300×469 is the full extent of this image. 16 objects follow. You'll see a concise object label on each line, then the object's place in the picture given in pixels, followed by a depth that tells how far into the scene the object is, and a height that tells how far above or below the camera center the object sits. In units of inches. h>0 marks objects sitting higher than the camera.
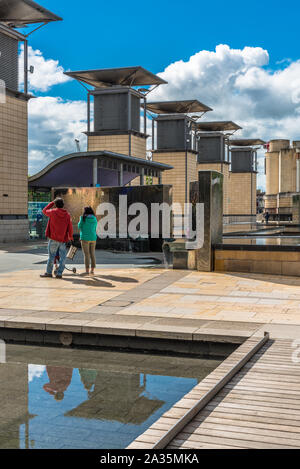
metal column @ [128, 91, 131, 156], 1642.5 +325.0
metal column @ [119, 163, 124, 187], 1115.3 +96.2
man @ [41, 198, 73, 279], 484.4 -10.5
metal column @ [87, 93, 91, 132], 1695.4 +346.8
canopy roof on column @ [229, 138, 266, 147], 2961.6 +433.7
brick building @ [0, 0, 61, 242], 980.6 +184.9
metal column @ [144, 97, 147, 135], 1732.7 +320.2
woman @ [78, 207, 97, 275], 509.0 -13.0
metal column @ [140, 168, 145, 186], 1218.4 +103.0
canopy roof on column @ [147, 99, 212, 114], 2129.7 +458.2
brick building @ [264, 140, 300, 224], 2822.3 +238.3
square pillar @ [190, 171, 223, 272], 534.3 +10.1
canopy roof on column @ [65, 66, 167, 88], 1647.8 +448.6
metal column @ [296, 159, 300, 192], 2797.7 +228.8
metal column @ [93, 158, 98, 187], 1011.9 +92.4
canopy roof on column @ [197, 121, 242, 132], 2605.8 +462.8
